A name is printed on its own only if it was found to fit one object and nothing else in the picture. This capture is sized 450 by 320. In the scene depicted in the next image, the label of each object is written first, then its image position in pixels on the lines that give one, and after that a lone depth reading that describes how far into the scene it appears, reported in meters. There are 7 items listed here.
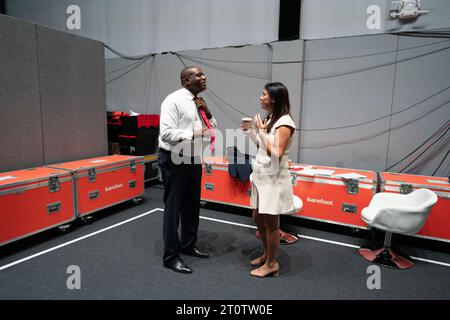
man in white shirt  2.21
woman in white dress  2.02
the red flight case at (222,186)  3.67
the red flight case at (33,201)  2.53
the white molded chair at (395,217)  2.34
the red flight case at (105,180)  3.25
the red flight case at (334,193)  3.05
